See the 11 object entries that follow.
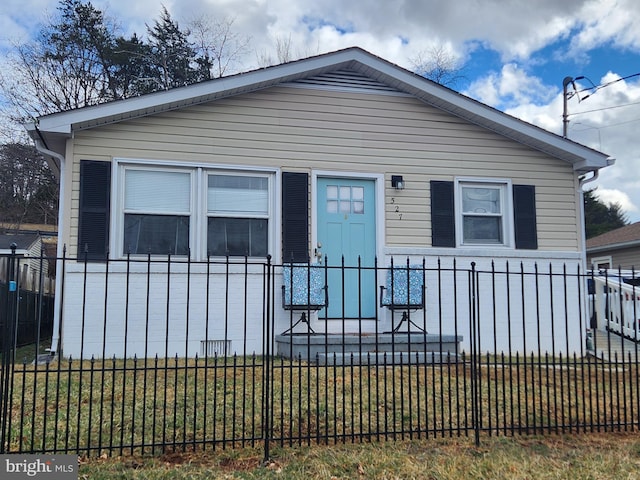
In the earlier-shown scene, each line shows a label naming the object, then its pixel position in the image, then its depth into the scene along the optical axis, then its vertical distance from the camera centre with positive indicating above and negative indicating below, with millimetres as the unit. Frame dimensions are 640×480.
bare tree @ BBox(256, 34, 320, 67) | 21500 +9615
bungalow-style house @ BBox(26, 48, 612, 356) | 7176 +1461
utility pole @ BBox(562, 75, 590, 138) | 21494 +7140
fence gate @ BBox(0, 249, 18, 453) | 3477 -326
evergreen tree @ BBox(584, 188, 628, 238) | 33844 +4534
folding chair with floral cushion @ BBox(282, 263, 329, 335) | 7418 -154
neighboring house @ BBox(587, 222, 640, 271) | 17062 +1135
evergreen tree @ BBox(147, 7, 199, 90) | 21625 +9571
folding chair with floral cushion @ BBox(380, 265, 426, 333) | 7715 -178
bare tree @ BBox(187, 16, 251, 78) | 22234 +10348
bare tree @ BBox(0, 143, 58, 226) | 20172 +3884
